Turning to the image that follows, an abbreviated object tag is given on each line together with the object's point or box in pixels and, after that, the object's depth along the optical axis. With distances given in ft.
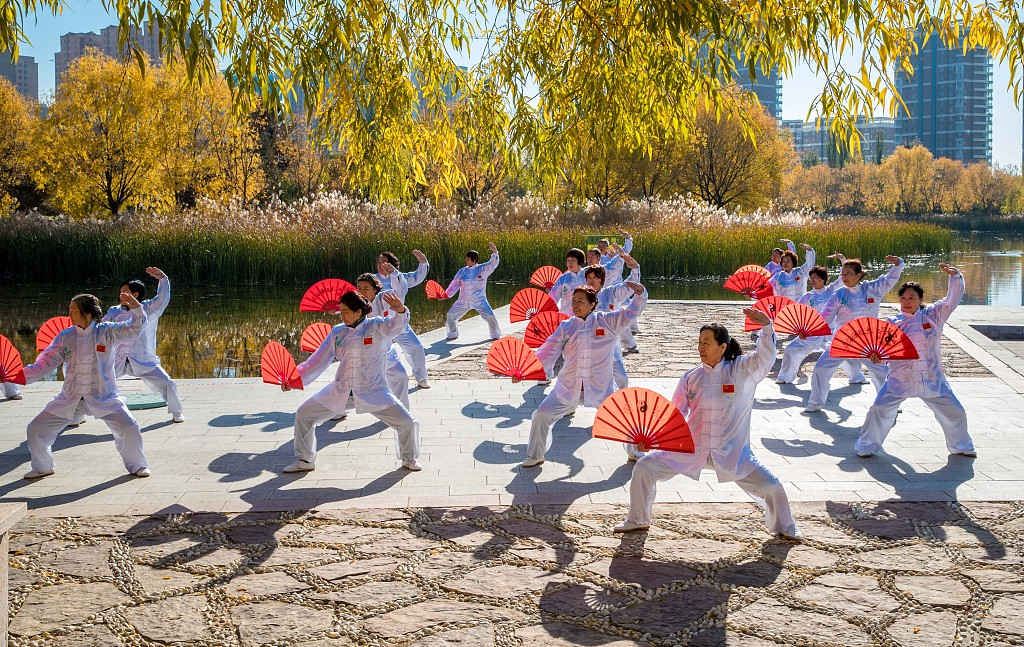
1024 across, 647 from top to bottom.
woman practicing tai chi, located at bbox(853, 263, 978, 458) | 22.85
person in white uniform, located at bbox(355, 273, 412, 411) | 26.99
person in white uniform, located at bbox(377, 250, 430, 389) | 33.22
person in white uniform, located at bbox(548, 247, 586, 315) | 39.65
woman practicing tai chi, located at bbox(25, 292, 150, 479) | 21.79
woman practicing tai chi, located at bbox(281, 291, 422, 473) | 22.21
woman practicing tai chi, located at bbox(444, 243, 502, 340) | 45.68
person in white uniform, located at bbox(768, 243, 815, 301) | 43.47
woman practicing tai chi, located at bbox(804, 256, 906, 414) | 31.99
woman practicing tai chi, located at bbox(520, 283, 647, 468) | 23.09
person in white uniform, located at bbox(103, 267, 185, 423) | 28.09
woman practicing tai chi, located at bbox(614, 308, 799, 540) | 17.11
